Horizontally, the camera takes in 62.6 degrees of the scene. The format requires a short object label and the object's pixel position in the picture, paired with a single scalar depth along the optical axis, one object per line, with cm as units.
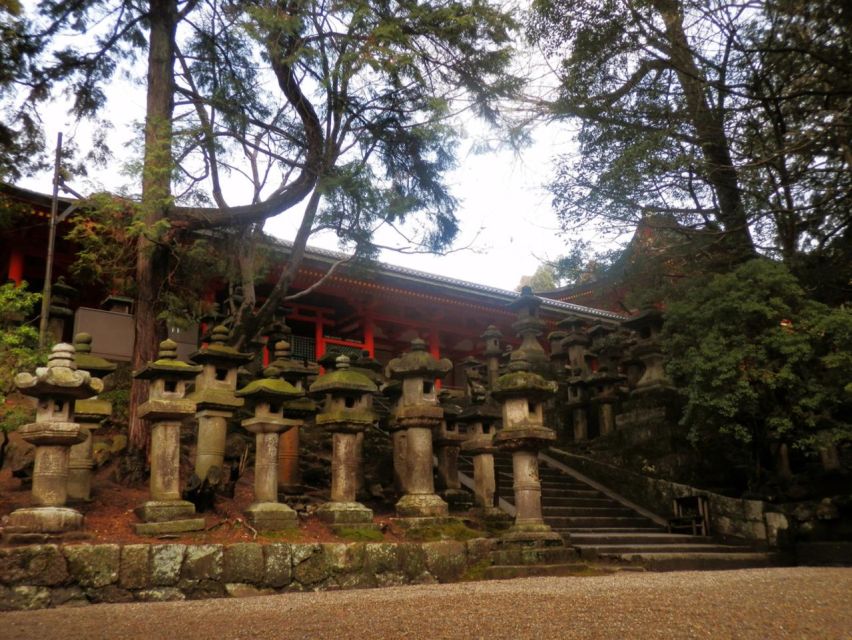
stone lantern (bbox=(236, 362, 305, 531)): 805
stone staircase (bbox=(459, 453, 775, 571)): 965
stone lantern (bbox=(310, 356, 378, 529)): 867
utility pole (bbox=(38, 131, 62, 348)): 966
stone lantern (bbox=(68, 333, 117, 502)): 809
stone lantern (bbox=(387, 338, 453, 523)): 921
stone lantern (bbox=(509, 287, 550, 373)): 1627
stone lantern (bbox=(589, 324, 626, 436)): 1526
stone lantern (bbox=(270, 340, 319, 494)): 934
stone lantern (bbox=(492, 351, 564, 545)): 898
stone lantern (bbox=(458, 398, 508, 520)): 1037
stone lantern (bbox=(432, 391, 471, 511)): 1047
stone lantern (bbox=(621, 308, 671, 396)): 1473
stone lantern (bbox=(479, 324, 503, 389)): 1697
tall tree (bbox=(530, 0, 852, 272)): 1027
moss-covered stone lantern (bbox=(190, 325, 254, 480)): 881
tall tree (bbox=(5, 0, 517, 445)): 941
